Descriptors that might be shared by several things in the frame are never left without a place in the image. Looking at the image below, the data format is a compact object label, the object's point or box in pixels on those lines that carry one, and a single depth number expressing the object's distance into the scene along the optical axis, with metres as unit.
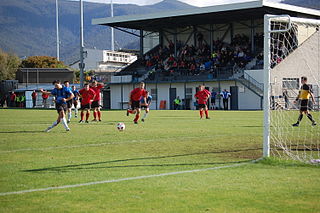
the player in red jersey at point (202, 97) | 26.23
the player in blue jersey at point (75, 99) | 28.62
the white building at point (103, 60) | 105.50
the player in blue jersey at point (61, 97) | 16.97
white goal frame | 9.86
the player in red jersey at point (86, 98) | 22.91
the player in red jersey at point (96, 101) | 24.28
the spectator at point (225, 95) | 44.50
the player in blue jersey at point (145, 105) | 22.69
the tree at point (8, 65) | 94.81
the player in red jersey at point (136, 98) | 21.81
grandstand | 45.06
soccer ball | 17.31
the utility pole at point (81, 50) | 47.25
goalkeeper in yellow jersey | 18.78
